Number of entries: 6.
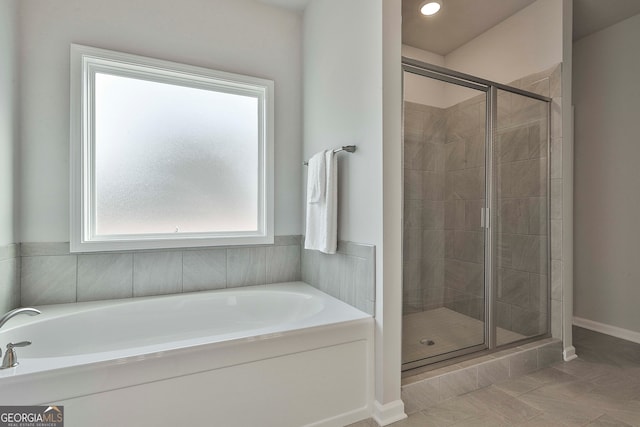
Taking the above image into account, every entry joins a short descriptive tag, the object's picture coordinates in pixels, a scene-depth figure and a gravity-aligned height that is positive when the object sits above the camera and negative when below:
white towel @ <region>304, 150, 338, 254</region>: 2.07 +0.01
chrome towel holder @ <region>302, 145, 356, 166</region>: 1.94 +0.38
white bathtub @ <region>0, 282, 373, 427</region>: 1.22 -0.71
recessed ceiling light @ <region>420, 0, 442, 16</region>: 2.48 +1.60
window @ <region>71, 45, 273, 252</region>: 2.09 +0.41
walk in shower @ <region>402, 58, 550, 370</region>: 2.29 -0.02
